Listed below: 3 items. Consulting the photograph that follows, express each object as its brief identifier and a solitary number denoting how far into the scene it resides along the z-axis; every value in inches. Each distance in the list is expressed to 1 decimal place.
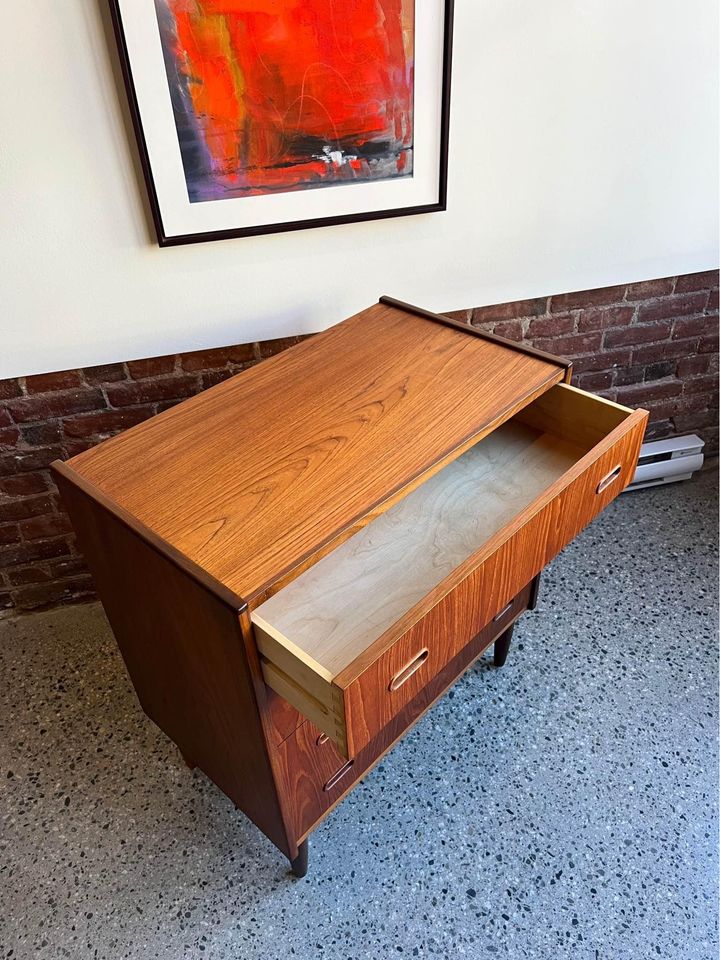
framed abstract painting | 46.4
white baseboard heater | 80.9
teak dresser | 35.2
